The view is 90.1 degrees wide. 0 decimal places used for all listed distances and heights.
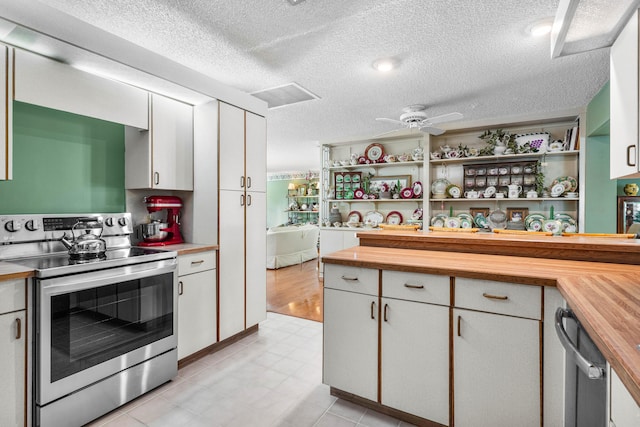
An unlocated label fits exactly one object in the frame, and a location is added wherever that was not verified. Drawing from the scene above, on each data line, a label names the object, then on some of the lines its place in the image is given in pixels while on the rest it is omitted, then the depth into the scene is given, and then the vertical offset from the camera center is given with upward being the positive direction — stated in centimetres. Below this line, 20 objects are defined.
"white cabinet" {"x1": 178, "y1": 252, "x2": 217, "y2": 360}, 236 -72
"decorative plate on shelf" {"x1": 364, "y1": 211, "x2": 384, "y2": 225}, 527 -13
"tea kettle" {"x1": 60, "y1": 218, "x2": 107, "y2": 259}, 194 -21
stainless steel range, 159 -60
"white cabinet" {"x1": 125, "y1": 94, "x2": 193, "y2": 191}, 242 +46
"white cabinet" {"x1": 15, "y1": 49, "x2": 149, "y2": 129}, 175 +73
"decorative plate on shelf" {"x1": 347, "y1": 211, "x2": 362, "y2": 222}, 540 -12
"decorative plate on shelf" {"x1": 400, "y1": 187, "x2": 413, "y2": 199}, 486 +25
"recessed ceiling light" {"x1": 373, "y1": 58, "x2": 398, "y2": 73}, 254 +118
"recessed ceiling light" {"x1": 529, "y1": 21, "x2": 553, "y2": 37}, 202 +118
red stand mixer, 248 -13
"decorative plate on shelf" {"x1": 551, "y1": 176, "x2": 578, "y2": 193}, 391 +33
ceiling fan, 358 +103
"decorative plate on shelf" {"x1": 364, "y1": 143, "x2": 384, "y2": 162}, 515 +94
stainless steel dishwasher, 95 -59
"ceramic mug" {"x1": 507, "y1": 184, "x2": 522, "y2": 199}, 412 +24
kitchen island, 85 -30
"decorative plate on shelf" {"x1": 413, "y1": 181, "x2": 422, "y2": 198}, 483 +31
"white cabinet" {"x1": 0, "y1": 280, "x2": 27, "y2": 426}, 149 -69
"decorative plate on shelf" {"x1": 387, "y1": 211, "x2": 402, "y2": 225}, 509 -14
